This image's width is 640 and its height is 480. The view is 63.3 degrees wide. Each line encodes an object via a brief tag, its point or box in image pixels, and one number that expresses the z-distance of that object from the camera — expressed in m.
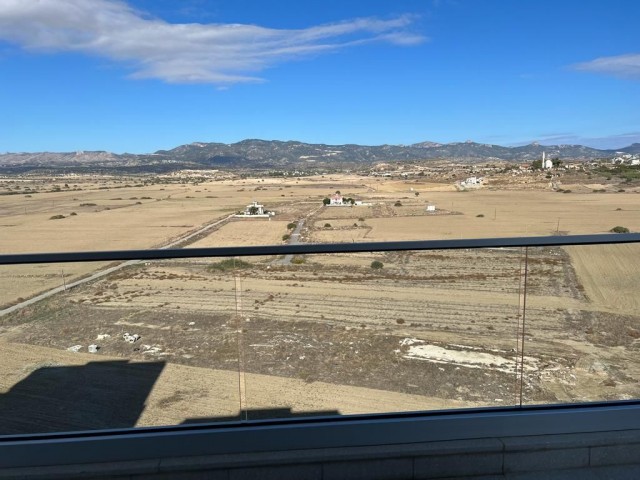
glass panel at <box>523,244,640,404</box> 2.24
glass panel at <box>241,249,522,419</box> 2.21
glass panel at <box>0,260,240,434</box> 2.11
